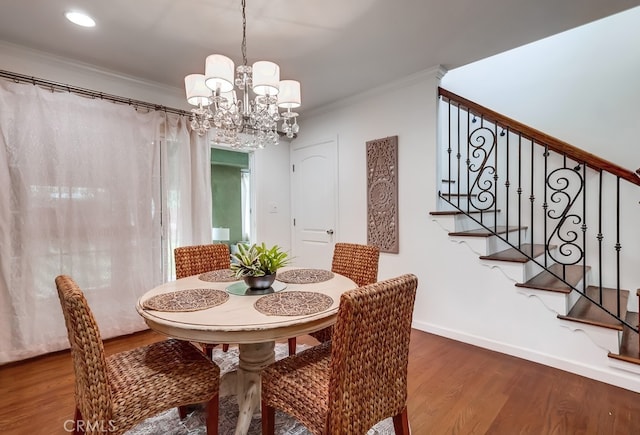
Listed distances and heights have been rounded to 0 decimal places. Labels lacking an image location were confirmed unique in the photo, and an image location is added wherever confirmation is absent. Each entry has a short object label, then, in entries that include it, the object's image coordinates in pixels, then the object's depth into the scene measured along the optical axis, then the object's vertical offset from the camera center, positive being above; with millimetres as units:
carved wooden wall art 3125 +191
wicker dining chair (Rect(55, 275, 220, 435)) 1100 -693
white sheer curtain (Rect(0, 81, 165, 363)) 2324 +37
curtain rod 2355 +1079
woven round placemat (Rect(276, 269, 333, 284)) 1900 -422
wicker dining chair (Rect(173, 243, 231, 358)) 2215 -355
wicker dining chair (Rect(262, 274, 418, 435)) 1021 -635
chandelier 1684 +707
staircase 2154 -115
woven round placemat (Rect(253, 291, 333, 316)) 1328 -431
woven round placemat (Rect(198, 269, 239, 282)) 1916 -413
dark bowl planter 1637 -375
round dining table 1212 -437
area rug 1604 -1162
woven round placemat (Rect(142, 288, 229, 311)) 1380 -423
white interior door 3773 +137
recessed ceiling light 1972 +1317
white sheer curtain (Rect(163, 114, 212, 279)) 3094 +291
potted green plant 1638 -287
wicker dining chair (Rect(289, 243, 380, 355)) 2193 -389
